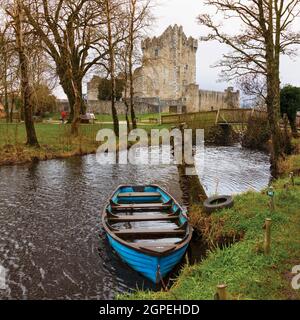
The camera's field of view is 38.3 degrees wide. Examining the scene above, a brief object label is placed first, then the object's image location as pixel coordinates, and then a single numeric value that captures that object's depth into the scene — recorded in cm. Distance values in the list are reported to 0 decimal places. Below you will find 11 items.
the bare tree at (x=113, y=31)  2994
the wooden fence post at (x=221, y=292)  518
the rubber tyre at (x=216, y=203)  1148
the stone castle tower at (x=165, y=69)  7200
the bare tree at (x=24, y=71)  2297
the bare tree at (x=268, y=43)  1934
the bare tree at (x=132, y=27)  3334
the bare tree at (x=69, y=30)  2770
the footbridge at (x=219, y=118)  3853
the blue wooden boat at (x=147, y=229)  876
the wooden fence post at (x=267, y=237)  799
